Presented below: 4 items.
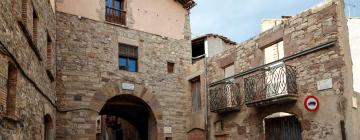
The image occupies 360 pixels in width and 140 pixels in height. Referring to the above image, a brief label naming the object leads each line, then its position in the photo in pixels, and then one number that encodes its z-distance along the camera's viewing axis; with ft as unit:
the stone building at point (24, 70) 17.15
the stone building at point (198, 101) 42.50
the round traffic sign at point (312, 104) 28.22
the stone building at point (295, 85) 27.14
